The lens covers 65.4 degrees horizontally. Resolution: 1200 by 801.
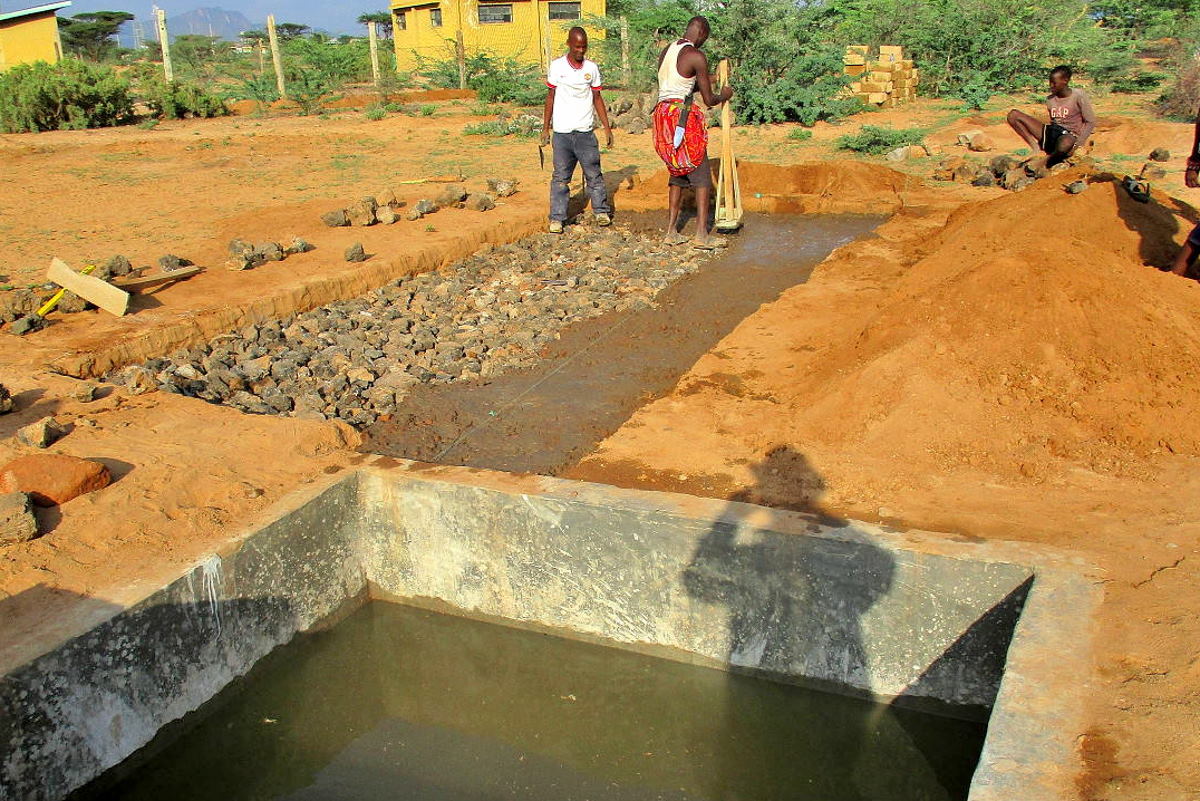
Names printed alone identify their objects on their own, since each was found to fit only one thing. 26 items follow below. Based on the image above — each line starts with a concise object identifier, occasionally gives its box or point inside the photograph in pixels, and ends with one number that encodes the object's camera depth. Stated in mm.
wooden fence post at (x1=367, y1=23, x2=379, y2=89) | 21988
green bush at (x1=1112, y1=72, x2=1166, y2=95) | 16938
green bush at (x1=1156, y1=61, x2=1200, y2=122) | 13422
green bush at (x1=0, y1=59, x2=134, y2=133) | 16547
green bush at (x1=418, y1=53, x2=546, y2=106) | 19141
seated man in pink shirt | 8850
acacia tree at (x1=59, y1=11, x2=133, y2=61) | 35938
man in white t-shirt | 8203
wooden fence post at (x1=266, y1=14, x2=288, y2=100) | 20688
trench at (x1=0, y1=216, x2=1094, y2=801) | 3311
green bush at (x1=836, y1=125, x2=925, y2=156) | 12508
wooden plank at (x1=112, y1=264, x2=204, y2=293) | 6363
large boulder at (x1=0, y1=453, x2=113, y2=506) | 3689
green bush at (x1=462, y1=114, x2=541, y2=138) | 14875
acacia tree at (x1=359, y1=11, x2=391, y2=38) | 38169
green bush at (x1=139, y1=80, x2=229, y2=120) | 18484
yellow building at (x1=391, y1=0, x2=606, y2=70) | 27906
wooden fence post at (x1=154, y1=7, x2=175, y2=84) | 19969
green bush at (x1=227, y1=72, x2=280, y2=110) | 21391
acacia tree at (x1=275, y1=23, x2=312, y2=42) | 45844
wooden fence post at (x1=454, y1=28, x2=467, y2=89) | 21578
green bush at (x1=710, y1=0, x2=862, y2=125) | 15266
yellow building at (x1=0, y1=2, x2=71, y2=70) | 22000
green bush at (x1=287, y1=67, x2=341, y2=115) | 19391
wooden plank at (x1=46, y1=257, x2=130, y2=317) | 5926
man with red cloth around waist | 7402
